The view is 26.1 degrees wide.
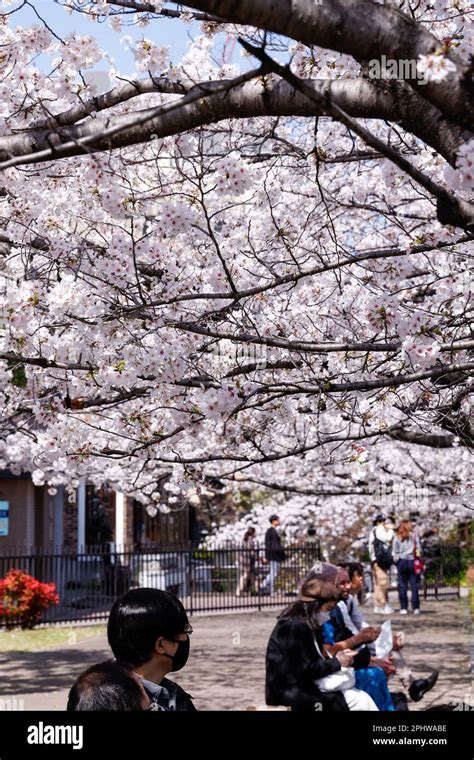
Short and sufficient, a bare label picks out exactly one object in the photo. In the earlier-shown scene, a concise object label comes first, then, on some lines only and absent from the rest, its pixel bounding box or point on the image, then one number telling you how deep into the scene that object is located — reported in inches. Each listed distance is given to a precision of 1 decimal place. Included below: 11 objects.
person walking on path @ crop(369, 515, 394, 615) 695.1
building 972.6
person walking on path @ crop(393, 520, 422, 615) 701.9
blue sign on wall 960.3
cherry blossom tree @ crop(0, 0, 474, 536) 135.0
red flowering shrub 673.0
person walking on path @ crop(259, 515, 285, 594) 825.5
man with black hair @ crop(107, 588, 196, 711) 153.2
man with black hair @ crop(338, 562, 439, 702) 305.4
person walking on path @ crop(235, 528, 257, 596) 840.9
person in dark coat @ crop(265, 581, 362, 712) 244.1
